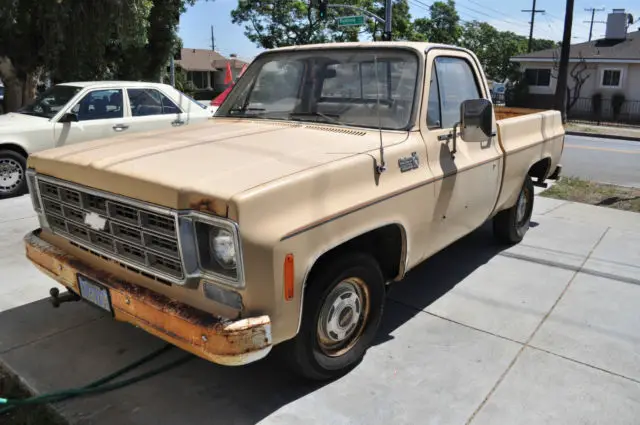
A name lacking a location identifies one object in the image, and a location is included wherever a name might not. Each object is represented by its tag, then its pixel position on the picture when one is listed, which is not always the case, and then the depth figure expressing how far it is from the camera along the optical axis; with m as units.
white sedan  8.12
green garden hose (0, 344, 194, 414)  3.12
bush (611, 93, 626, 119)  30.70
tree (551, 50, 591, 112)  32.34
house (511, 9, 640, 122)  31.08
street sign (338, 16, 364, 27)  20.48
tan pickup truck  2.71
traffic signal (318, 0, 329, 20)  20.86
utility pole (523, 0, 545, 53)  57.34
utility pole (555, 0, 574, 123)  22.38
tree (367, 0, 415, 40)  45.47
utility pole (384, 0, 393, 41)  21.34
